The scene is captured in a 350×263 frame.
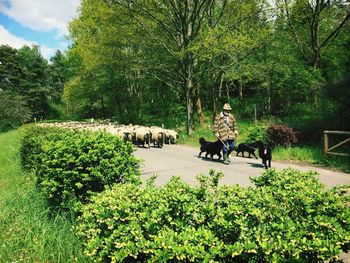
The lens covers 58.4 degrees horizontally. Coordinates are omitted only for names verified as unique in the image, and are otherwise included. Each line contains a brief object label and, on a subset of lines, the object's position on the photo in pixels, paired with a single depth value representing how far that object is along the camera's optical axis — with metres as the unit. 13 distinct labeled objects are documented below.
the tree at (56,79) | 77.60
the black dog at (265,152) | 10.52
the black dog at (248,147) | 13.11
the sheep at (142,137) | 18.58
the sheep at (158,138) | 18.58
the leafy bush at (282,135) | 14.59
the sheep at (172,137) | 20.30
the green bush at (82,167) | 5.88
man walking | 11.69
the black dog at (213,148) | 12.61
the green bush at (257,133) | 15.72
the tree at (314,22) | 24.73
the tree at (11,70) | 69.38
